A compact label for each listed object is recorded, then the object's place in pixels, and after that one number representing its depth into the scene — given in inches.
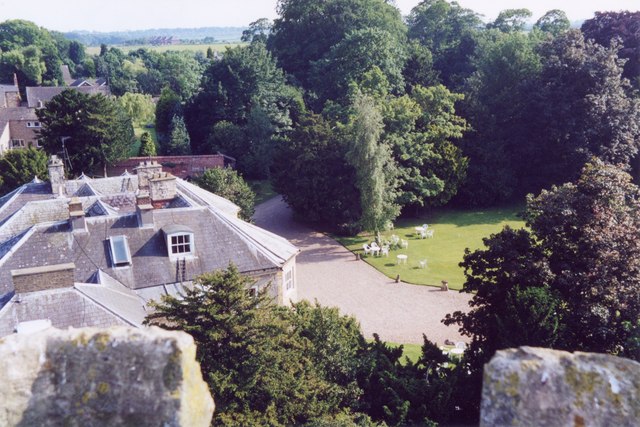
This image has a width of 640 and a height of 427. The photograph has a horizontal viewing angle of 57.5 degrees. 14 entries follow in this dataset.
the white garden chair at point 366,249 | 1737.2
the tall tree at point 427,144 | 1926.7
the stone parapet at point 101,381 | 198.1
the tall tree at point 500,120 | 2122.3
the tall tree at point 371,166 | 1737.2
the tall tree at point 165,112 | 3164.4
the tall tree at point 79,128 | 2187.5
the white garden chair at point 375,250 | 1720.0
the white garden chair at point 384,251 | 1723.7
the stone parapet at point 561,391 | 191.5
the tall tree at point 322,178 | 1892.2
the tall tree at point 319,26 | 3216.0
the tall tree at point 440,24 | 3712.6
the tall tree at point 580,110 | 1947.6
